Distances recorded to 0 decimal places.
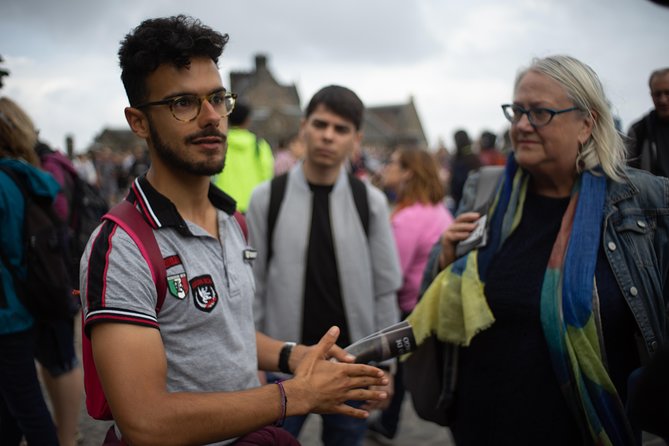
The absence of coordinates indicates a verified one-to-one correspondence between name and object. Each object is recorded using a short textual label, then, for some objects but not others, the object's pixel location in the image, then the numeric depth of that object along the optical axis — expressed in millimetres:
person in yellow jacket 4945
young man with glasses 1339
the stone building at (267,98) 50812
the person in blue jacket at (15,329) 2604
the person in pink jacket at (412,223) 3893
